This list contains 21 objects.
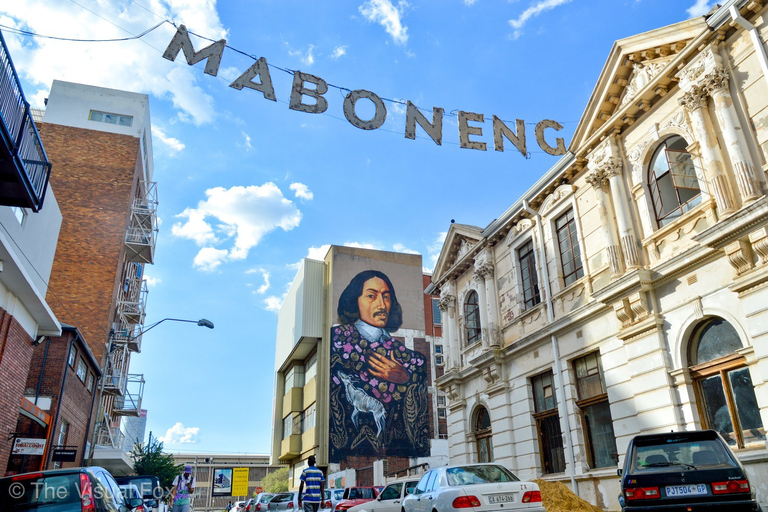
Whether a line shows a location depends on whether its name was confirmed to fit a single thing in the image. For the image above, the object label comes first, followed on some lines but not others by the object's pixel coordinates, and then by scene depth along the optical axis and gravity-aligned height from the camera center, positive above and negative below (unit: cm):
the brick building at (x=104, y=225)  3381 +1589
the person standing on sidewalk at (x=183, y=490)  1509 +26
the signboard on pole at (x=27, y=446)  1711 +160
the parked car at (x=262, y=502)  2516 -13
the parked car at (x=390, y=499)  1505 -10
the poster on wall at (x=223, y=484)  4517 +113
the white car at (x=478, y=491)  973 +2
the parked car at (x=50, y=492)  767 +16
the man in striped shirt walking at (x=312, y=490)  1255 +14
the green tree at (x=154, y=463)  4088 +252
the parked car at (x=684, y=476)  805 +14
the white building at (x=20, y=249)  1188 +620
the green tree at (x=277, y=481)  6738 +187
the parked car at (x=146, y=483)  2085 +65
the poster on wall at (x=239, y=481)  4012 +116
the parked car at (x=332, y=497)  2545 -1
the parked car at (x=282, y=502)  2417 -16
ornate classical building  1242 +514
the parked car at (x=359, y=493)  2334 +10
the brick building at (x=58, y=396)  2150 +417
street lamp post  2695 +751
